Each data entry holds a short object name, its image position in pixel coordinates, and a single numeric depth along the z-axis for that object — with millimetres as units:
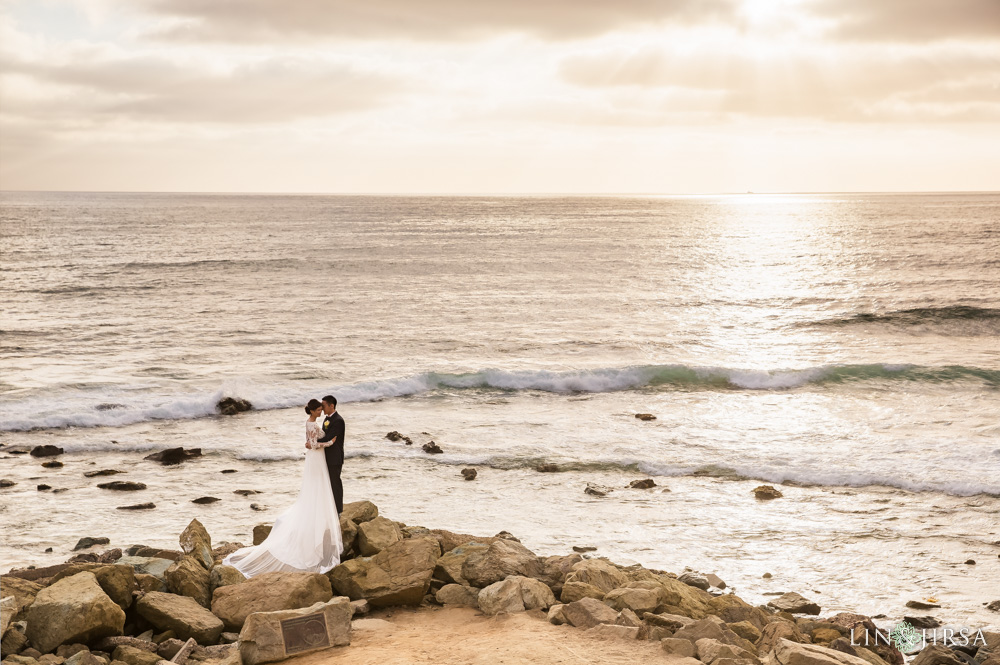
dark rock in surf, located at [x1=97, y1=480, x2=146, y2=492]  16719
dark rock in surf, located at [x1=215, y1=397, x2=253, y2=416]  23609
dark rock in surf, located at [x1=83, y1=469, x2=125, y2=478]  17656
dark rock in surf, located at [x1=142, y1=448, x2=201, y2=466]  18797
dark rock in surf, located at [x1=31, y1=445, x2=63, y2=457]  19062
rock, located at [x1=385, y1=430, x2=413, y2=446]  20448
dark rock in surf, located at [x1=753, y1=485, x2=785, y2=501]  16625
